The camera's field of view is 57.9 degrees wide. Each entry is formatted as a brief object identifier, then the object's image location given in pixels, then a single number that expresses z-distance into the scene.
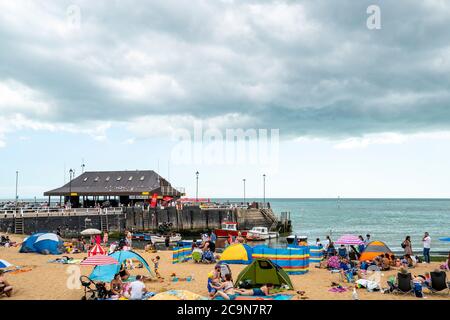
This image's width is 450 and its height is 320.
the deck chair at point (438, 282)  14.03
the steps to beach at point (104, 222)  45.66
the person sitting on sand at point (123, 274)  14.72
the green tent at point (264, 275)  14.70
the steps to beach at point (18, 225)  39.38
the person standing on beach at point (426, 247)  22.58
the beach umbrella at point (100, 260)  13.58
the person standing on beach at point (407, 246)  22.14
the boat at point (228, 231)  42.16
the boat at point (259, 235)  43.50
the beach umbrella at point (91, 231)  31.60
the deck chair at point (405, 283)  14.05
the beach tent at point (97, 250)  19.89
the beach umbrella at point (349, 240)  21.12
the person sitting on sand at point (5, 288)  13.27
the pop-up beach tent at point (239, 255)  21.19
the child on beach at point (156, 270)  17.01
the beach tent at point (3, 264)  14.10
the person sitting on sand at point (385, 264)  19.52
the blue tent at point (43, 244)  24.53
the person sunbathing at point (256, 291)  13.20
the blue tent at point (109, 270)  14.77
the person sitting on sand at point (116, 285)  12.92
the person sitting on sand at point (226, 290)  12.21
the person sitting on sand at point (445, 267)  19.16
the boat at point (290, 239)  34.62
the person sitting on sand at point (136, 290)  12.07
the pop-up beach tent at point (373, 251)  20.44
